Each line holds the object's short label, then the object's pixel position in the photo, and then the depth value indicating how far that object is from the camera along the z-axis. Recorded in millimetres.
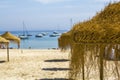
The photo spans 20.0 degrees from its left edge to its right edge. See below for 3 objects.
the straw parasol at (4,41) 17341
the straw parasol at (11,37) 23031
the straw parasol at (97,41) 4617
